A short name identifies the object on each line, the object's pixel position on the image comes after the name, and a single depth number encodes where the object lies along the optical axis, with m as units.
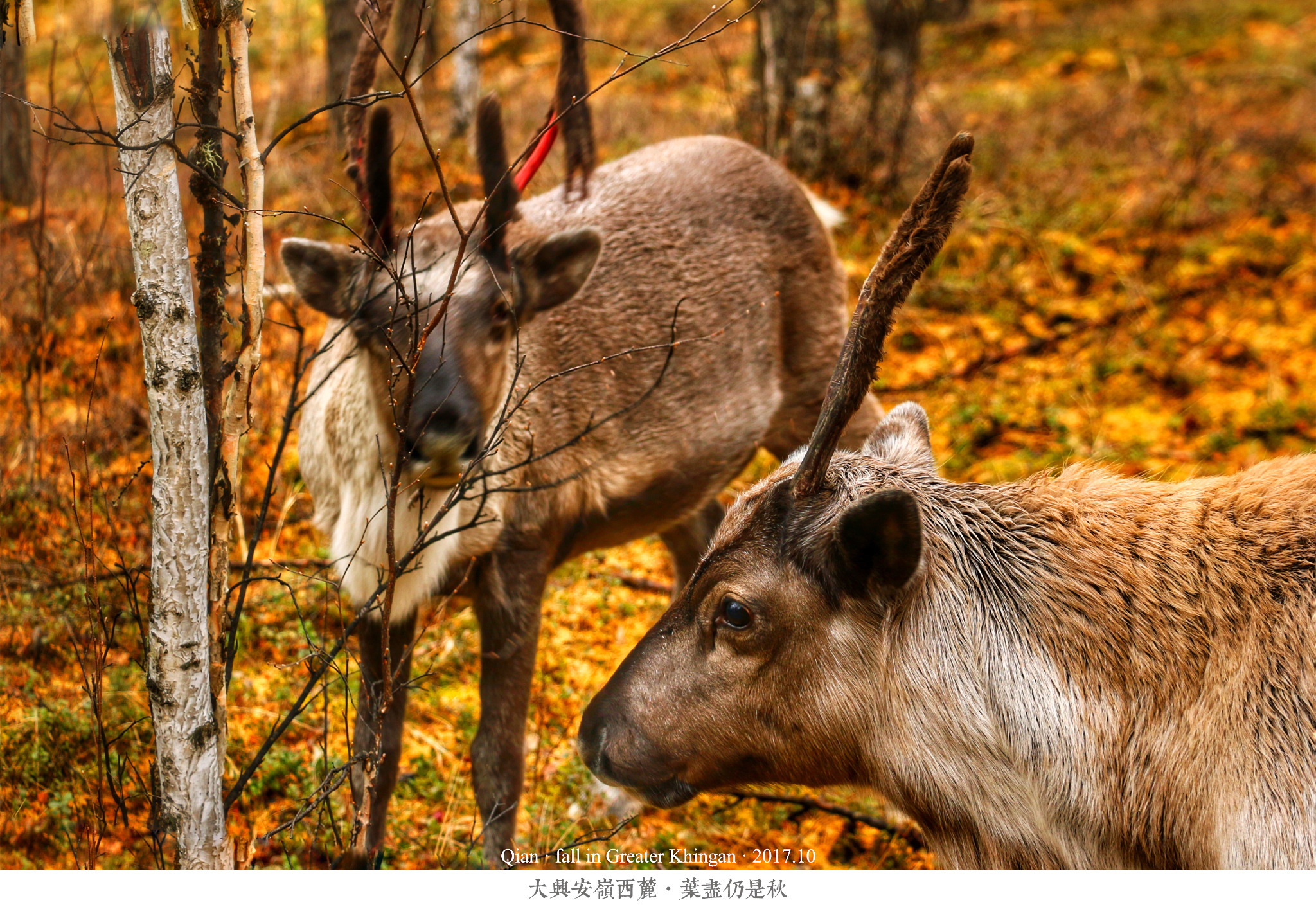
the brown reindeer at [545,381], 3.27
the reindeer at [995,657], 2.38
